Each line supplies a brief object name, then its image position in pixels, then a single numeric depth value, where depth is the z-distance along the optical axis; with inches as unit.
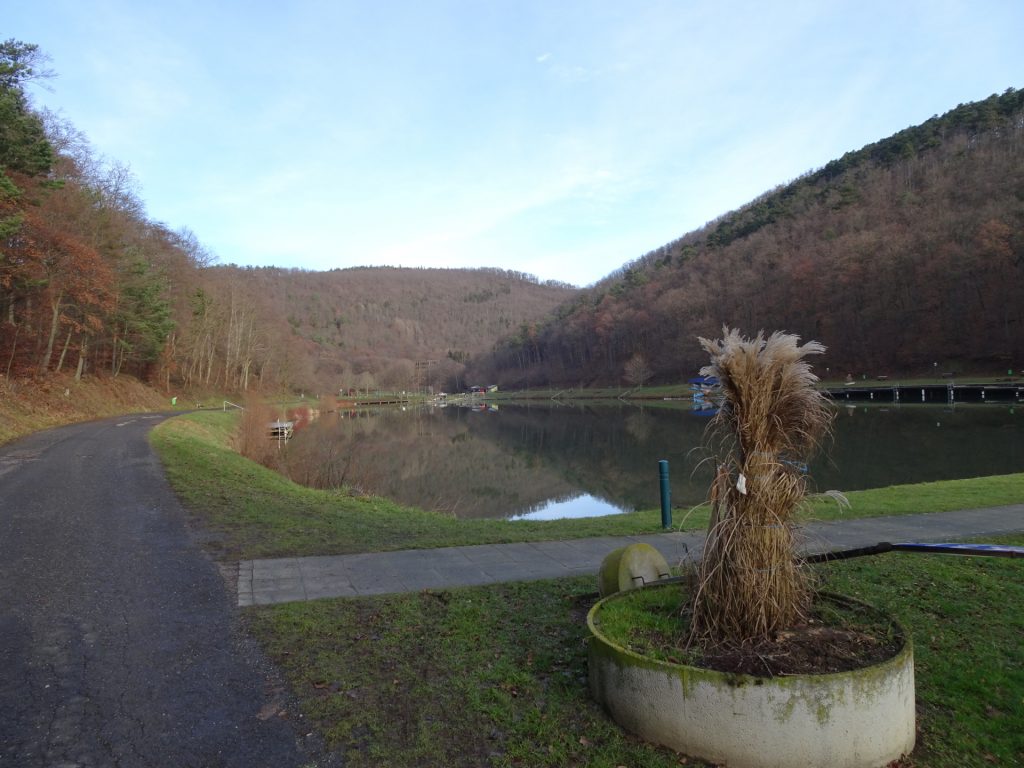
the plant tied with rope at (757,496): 144.2
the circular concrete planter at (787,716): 122.5
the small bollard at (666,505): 358.3
